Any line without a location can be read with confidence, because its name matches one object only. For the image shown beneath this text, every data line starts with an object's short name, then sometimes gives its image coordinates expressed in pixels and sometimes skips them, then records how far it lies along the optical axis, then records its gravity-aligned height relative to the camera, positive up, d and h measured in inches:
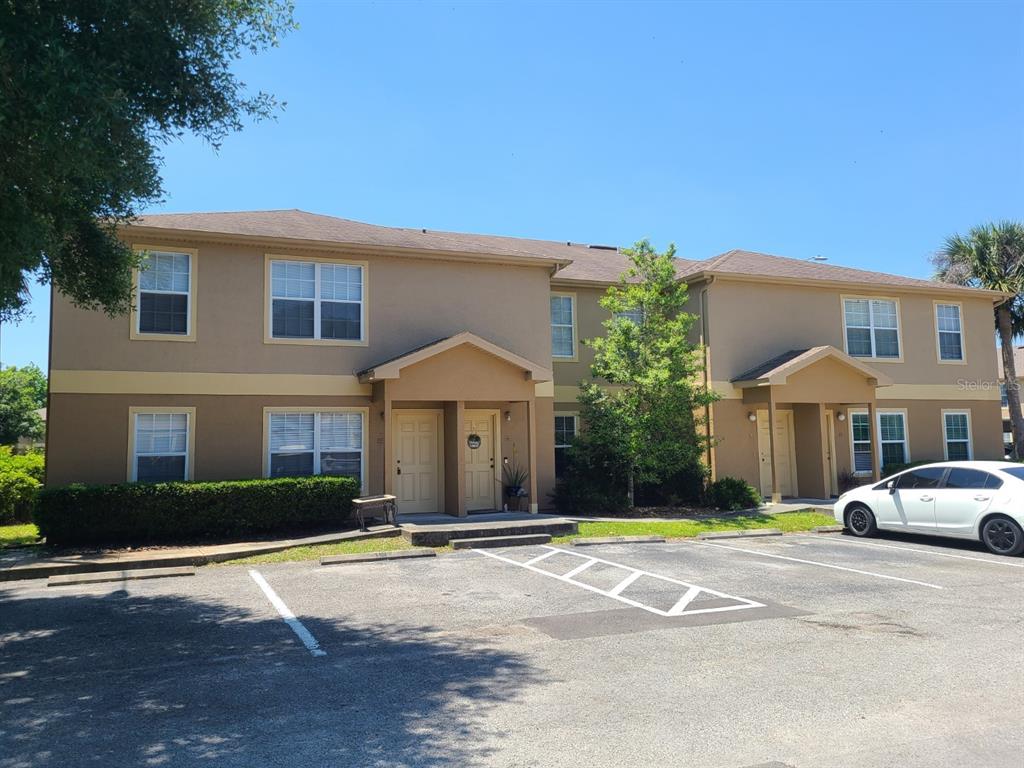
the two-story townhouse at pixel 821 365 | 772.0 +91.6
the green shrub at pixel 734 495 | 706.8 -42.3
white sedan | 483.5 -40.1
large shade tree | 264.4 +137.6
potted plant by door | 674.8 -27.8
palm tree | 956.0 +229.5
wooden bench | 557.9 -38.8
